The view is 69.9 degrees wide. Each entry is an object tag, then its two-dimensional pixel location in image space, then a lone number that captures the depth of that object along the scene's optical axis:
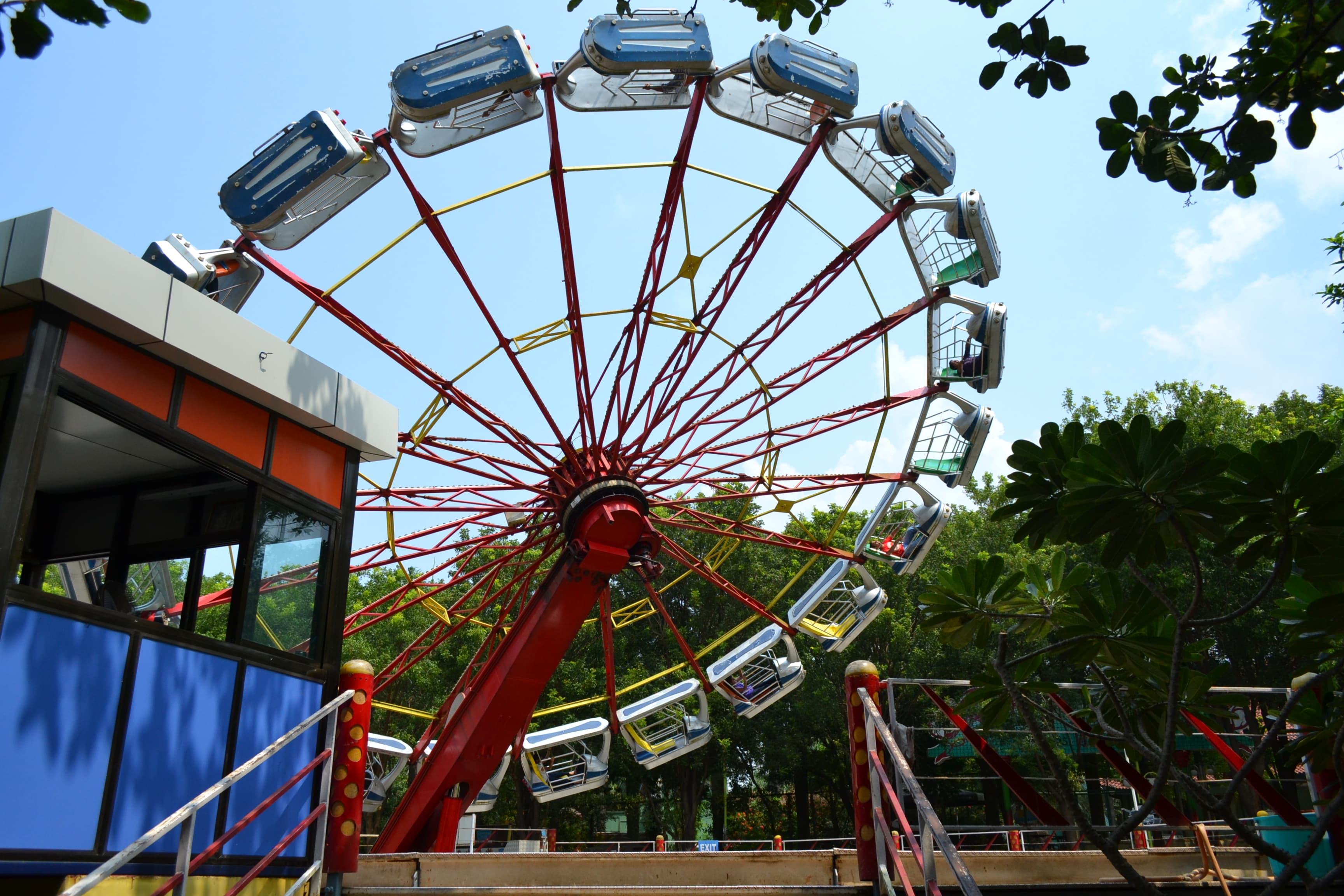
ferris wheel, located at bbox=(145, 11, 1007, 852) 9.73
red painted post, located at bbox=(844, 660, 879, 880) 5.79
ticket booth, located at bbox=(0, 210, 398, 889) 4.55
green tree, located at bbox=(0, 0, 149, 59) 2.49
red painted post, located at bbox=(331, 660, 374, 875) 5.79
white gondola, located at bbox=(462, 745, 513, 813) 14.10
